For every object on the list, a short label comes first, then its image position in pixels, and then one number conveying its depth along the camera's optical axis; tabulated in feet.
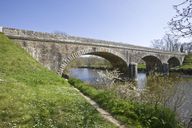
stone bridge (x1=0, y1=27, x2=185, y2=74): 41.59
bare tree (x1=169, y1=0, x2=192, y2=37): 11.44
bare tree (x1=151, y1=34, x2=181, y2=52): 180.34
